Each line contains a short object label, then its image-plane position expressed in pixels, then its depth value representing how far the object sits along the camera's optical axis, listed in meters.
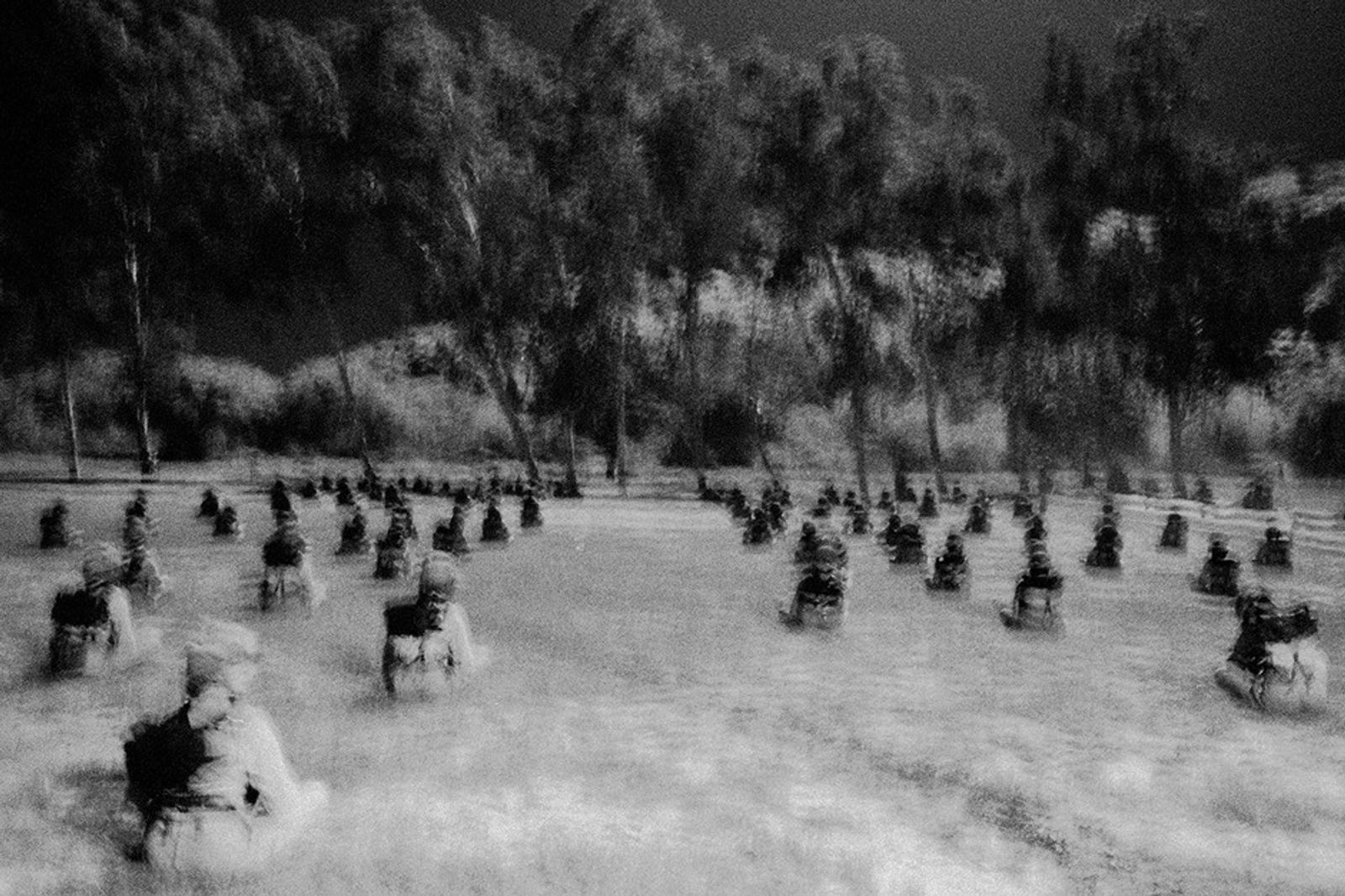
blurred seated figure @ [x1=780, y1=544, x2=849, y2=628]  10.30
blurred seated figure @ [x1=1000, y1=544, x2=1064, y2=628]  10.13
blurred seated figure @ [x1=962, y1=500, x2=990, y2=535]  20.44
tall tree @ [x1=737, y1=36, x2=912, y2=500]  28.36
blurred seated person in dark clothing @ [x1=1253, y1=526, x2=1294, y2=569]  15.25
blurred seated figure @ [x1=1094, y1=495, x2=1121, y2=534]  16.62
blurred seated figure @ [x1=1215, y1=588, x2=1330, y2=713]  7.05
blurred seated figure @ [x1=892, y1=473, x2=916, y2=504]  30.88
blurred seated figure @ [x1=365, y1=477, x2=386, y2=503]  28.39
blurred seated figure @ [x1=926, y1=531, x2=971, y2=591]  12.82
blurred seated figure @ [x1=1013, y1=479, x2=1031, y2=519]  24.09
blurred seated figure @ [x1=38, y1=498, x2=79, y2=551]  16.08
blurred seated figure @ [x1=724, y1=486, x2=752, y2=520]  22.36
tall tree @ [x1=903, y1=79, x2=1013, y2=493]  28.52
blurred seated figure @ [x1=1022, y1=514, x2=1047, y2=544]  14.70
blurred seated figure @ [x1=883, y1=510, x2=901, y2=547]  16.31
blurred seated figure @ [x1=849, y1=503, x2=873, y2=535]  19.88
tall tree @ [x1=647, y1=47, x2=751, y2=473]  31.47
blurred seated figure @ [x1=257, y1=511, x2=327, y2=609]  10.62
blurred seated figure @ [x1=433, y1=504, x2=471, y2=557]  15.29
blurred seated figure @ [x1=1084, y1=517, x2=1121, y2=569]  15.33
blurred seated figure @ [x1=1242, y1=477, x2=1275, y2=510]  26.53
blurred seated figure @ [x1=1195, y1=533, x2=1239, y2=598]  13.01
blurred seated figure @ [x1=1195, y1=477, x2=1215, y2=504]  28.14
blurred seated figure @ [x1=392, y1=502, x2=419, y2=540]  13.96
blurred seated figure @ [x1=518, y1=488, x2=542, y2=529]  20.45
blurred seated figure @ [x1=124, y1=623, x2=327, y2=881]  4.12
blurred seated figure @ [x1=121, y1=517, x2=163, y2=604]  11.34
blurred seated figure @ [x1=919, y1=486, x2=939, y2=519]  24.59
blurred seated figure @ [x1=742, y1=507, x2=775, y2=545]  18.30
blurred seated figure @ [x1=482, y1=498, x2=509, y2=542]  17.95
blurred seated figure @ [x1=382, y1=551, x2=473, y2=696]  7.07
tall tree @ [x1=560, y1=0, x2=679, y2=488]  30.92
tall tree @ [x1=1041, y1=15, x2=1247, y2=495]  28.69
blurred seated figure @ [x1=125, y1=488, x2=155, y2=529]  16.24
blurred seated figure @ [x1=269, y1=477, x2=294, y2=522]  19.56
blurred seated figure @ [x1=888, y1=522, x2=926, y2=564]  15.25
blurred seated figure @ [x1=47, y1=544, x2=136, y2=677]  7.81
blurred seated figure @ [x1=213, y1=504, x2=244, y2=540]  17.81
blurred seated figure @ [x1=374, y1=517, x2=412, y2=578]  13.38
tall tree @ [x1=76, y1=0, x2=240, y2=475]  29.69
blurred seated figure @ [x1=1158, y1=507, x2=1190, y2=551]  18.42
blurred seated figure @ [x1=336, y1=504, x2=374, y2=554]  15.55
